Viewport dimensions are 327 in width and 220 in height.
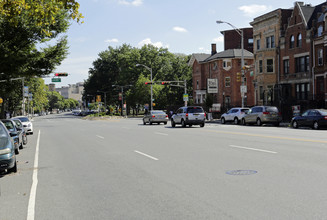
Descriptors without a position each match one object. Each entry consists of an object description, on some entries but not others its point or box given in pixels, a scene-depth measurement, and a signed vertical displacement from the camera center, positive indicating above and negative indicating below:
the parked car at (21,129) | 18.02 -1.01
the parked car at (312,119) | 25.69 -1.29
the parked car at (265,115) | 32.66 -1.17
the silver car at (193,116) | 30.88 -1.02
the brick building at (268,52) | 45.34 +6.07
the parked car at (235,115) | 37.38 -1.28
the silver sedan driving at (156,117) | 38.59 -1.32
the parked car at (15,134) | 14.53 -1.08
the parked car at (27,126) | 28.20 -1.40
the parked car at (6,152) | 9.17 -1.10
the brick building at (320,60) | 37.28 +4.13
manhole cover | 8.75 -1.63
